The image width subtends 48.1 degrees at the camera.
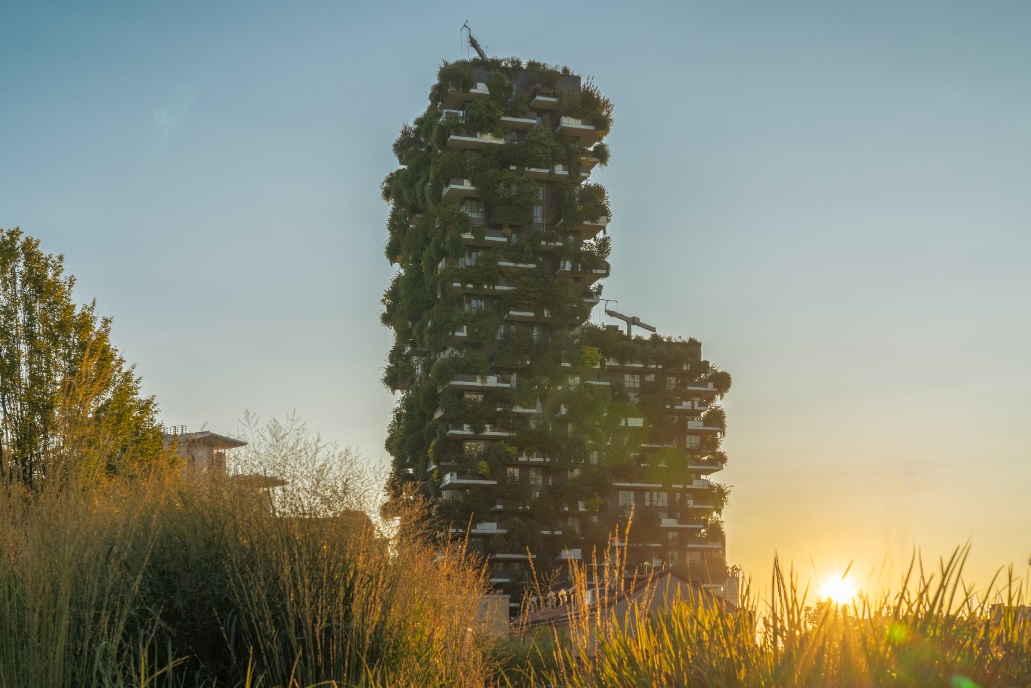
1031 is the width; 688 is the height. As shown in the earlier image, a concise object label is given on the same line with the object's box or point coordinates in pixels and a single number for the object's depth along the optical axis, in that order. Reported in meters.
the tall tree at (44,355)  18.00
